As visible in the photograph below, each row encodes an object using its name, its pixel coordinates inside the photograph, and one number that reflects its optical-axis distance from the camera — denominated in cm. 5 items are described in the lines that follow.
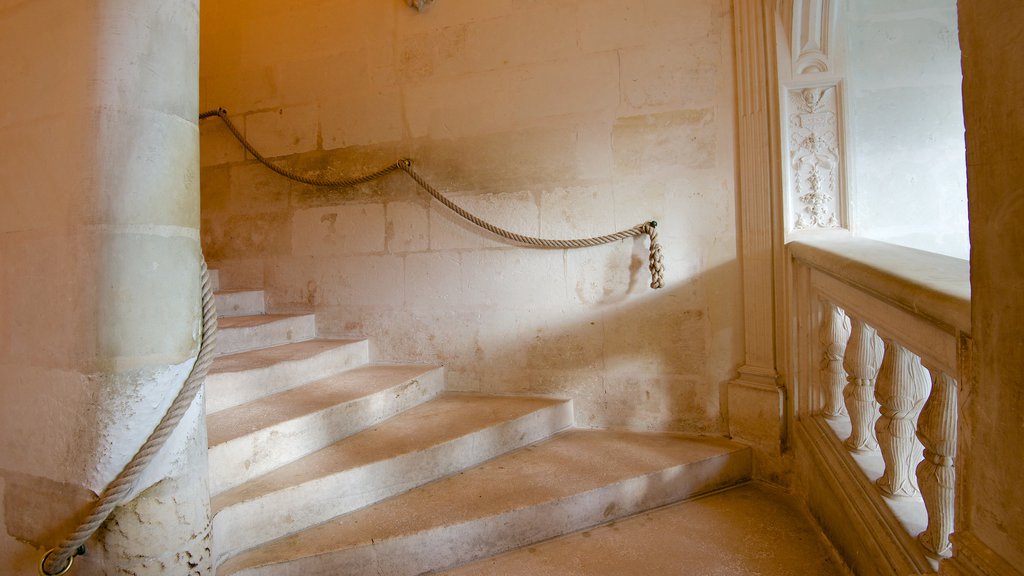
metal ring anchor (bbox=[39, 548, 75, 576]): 106
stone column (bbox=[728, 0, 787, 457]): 211
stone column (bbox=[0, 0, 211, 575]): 109
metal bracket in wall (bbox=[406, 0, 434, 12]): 269
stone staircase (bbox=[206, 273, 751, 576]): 145
